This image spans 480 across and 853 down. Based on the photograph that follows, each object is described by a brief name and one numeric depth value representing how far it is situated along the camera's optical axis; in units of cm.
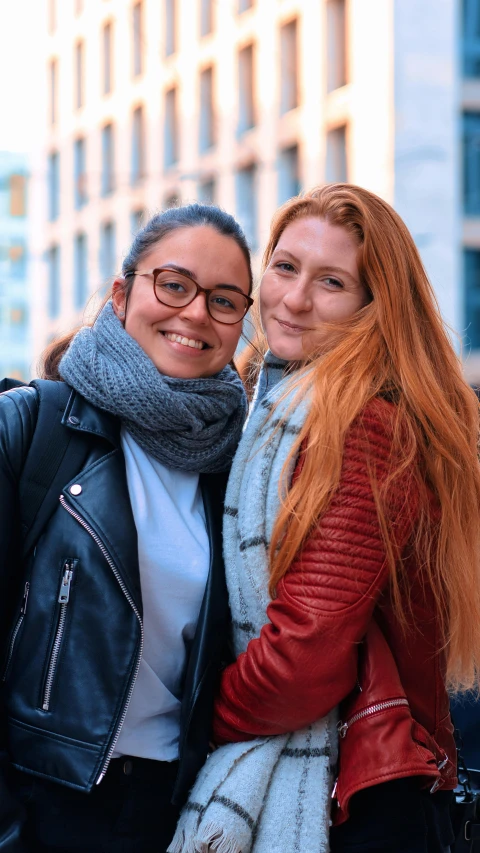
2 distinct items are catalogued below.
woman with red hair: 269
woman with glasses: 267
